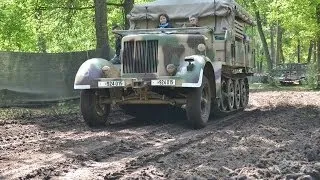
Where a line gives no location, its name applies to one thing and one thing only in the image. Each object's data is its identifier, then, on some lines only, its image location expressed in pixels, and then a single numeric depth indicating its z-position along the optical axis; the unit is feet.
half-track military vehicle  33.91
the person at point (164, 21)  40.75
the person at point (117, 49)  39.14
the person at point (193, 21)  41.06
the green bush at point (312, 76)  85.56
